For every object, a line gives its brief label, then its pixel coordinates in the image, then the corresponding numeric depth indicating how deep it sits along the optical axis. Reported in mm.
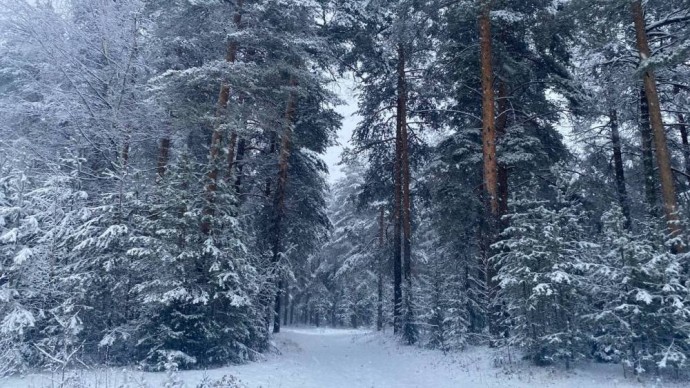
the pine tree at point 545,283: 9617
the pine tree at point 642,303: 8461
